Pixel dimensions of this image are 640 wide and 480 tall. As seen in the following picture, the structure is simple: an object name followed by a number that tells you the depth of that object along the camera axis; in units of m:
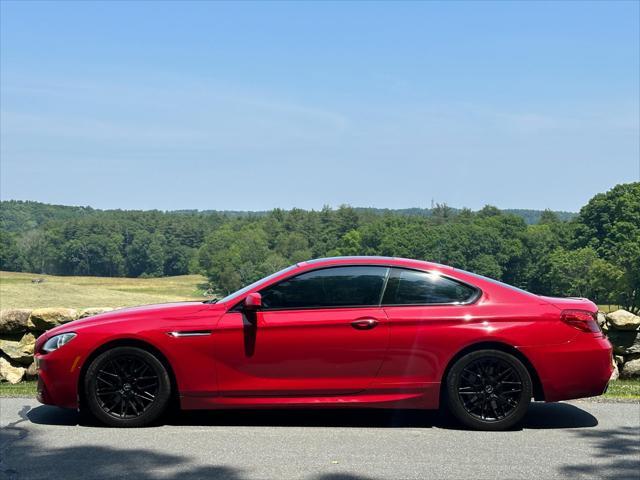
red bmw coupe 6.32
